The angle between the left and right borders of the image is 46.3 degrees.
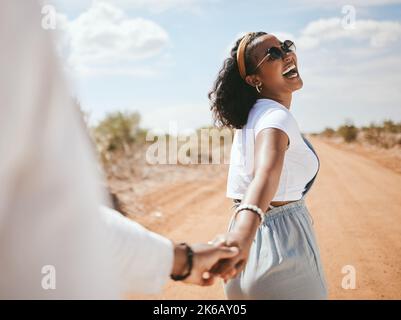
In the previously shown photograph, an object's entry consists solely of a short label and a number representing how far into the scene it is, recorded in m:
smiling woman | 1.83
